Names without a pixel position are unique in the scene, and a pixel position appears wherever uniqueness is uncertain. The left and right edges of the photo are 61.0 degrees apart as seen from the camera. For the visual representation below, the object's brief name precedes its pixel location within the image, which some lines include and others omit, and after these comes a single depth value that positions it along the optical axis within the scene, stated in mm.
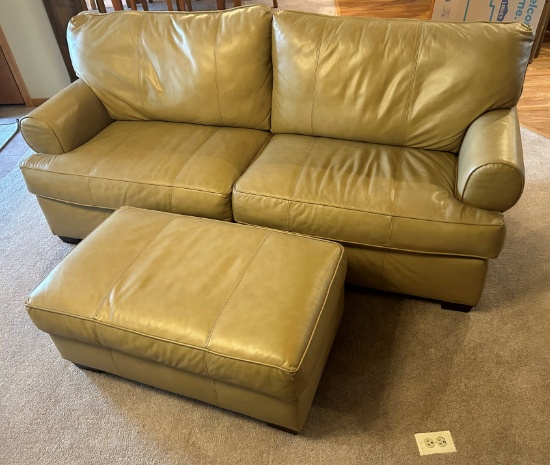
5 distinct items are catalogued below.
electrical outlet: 1338
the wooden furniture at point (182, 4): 4039
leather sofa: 1570
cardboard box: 3348
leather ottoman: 1215
